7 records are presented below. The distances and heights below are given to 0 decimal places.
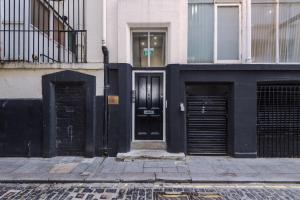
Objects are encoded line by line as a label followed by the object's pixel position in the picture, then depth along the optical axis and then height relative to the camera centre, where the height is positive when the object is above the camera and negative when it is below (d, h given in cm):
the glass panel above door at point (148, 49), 626 +168
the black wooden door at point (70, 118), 592 -53
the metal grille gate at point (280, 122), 595 -62
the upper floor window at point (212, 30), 606 +223
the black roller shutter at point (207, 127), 607 -80
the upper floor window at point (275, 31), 603 +220
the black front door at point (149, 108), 617 -22
